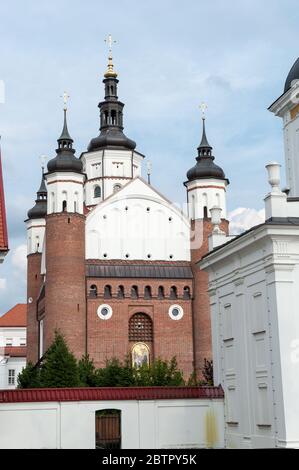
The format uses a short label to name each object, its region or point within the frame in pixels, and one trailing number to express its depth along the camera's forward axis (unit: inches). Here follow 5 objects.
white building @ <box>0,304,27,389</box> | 3303.9
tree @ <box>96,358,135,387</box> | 1393.9
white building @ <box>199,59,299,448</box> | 847.1
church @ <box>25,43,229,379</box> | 1914.4
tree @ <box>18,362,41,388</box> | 1499.8
